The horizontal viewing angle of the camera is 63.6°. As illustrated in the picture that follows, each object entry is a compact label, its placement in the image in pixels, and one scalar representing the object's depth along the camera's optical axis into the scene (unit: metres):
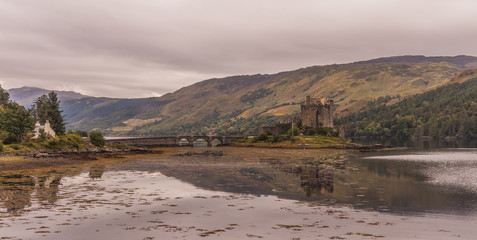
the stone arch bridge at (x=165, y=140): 144.75
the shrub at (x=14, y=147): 72.28
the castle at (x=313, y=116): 155.38
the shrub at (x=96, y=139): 105.81
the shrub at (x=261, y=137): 154.59
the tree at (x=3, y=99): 125.94
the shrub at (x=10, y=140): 76.72
